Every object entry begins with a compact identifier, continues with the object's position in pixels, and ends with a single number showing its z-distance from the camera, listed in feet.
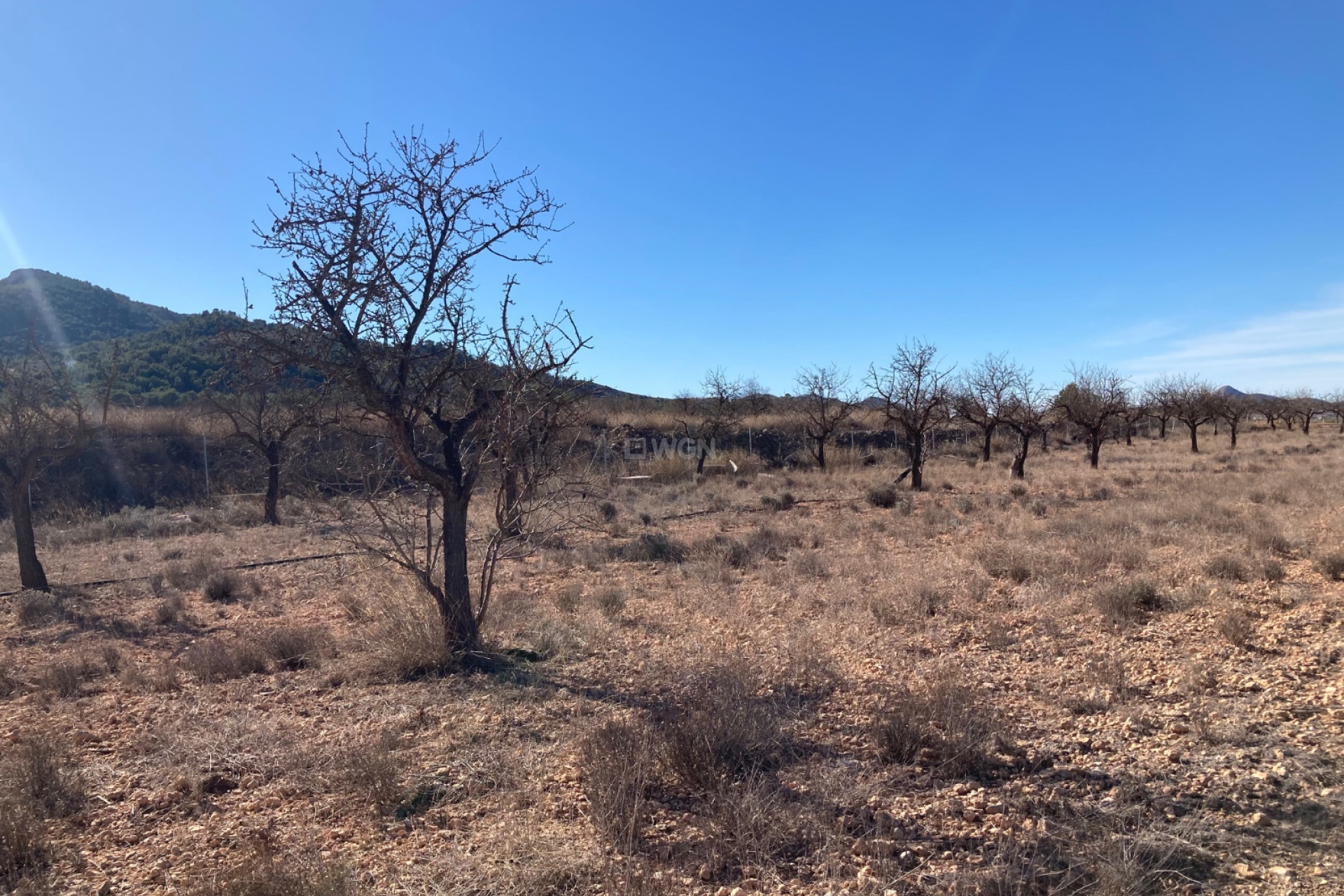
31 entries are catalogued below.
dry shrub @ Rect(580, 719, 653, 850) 12.18
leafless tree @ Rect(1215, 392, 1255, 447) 126.38
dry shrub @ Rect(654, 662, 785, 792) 14.06
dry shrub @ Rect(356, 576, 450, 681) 21.81
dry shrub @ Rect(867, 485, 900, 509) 63.26
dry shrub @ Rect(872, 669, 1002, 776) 14.46
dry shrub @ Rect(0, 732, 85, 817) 13.73
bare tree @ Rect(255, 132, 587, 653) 20.98
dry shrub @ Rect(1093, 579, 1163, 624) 24.81
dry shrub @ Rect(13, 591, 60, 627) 32.89
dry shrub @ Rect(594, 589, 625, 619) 29.15
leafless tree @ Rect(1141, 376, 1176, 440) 134.92
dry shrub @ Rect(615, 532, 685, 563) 42.04
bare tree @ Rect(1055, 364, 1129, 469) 95.66
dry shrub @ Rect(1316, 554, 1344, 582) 28.02
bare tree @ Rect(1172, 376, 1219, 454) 127.13
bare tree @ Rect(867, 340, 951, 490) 77.82
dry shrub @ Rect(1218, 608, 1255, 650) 21.42
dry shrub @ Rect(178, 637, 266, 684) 22.88
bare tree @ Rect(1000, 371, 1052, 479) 84.84
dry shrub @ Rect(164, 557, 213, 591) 40.01
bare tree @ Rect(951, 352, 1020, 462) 89.51
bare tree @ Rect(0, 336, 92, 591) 37.86
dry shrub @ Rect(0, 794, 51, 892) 11.43
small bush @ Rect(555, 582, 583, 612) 30.45
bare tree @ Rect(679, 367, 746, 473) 119.75
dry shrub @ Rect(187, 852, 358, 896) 10.01
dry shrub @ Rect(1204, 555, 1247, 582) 28.99
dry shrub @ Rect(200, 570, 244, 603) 36.55
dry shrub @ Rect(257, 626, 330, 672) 23.95
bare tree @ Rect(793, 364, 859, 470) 105.19
